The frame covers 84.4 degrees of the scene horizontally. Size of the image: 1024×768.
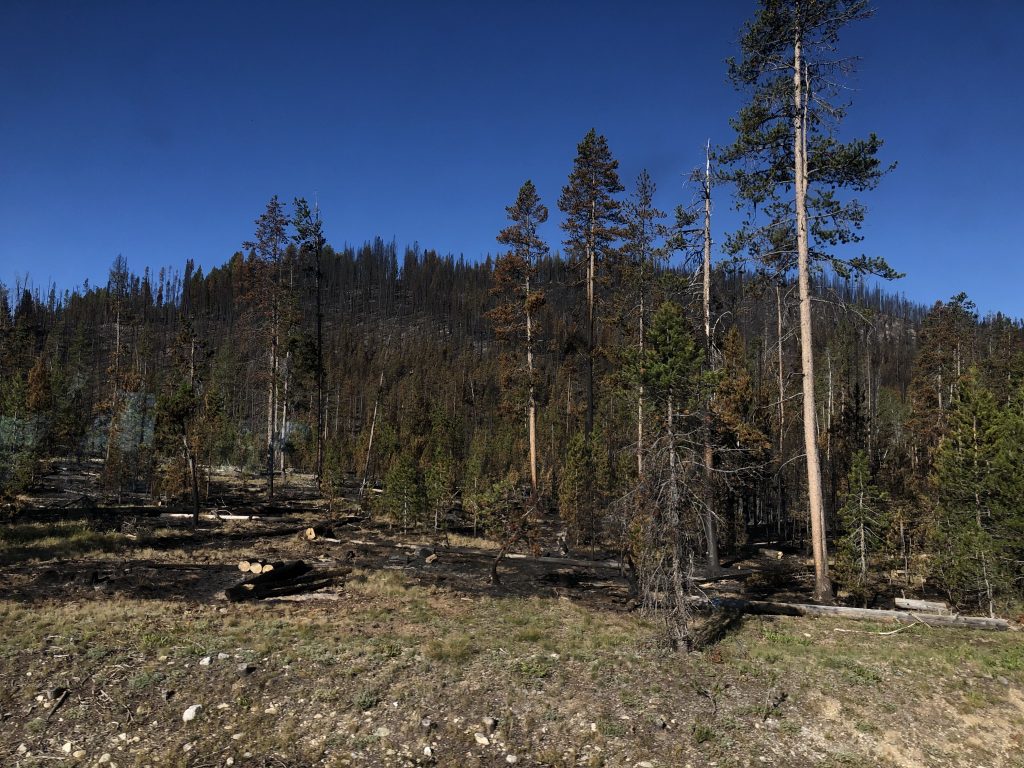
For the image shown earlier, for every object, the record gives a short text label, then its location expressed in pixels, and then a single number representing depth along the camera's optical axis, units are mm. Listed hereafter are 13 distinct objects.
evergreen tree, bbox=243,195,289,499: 34594
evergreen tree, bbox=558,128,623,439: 28500
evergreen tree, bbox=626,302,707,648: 10500
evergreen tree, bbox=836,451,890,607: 19969
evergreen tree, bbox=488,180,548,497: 28844
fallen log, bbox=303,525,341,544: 24062
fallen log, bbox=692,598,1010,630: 13281
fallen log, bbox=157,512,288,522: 28188
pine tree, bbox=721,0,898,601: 15602
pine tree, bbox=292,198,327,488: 35312
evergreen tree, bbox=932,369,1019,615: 18281
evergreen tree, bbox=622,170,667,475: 26000
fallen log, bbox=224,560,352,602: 14859
